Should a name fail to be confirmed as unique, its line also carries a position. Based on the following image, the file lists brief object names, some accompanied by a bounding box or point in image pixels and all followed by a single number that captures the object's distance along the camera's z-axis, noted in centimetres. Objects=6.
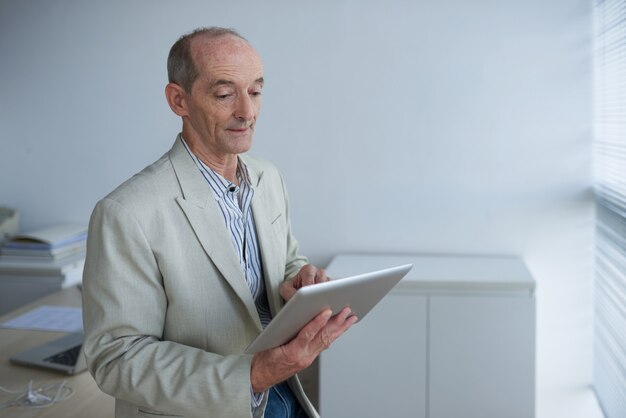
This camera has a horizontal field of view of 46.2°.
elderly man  145
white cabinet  291
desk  205
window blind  274
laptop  231
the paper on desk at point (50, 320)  278
